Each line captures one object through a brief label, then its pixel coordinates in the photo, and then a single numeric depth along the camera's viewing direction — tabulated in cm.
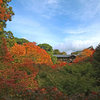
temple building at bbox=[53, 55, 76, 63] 4134
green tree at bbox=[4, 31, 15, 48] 1441
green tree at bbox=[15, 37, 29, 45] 2902
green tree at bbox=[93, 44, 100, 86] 831
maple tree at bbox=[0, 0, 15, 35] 1410
